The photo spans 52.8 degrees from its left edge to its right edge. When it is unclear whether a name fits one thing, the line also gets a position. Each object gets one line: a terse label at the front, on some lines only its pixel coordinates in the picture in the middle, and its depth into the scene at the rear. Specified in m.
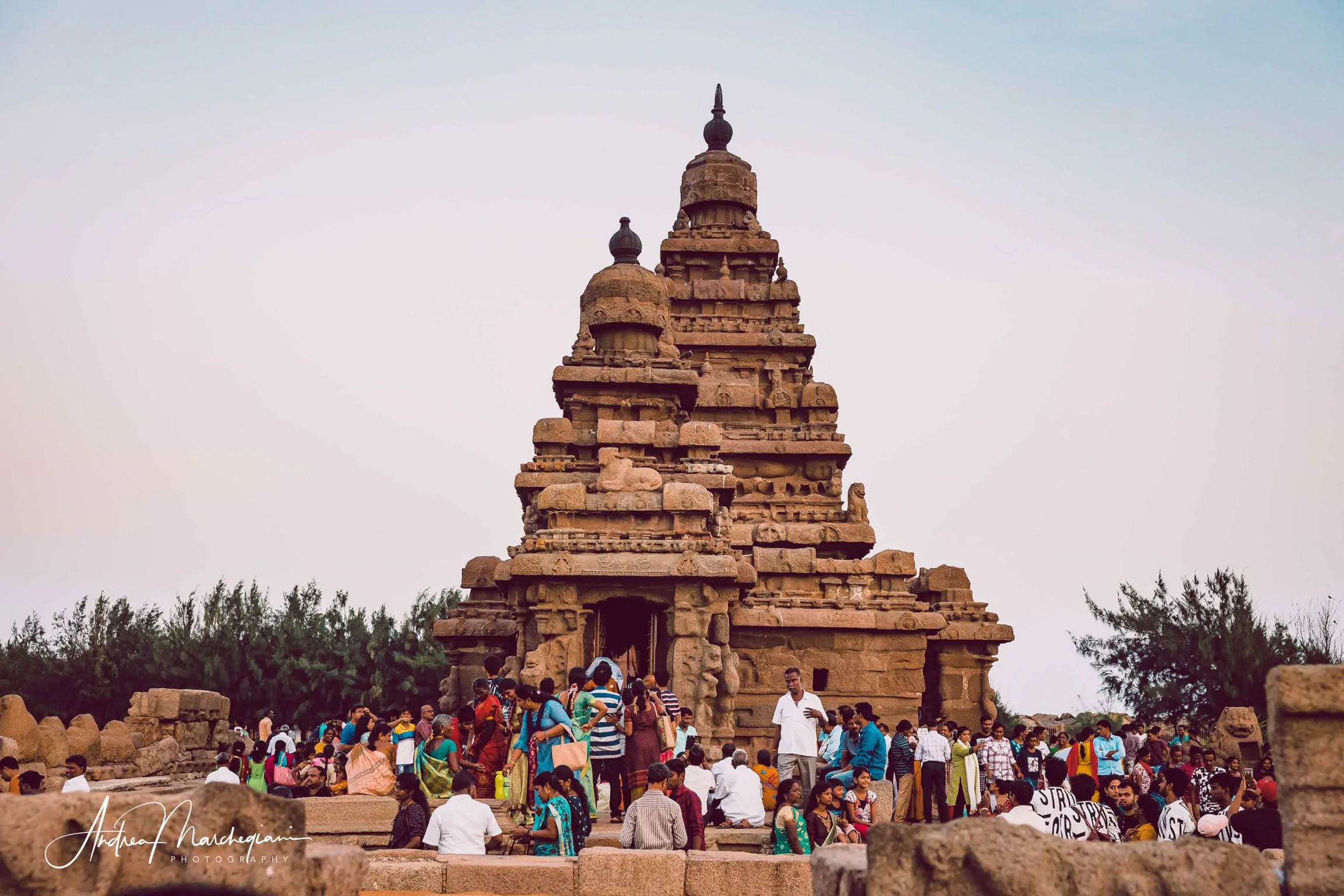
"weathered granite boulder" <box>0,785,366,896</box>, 4.54
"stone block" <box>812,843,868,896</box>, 5.30
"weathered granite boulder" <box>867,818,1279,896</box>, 4.98
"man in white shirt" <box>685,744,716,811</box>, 12.56
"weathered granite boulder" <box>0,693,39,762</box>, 17.73
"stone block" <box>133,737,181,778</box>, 20.56
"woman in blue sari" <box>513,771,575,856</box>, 10.09
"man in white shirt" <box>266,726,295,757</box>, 15.20
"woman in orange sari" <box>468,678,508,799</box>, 12.76
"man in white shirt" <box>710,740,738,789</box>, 12.43
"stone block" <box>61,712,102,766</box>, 19.45
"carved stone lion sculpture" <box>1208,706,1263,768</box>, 21.38
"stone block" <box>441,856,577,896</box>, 8.65
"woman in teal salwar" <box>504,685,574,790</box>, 11.32
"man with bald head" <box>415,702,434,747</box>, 13.87
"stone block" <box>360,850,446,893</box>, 8.68
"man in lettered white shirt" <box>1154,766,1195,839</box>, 9.20
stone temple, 16.98
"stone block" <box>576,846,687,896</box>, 8.59
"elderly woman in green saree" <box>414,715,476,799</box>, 12.72
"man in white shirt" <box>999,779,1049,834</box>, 8.80
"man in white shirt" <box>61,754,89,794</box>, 12.69
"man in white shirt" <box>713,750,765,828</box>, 12.28
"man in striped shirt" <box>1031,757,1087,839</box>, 8.98
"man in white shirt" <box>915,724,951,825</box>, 14.16
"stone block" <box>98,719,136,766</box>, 20.23
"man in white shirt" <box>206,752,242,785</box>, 12.04
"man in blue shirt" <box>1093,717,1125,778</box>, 14.93
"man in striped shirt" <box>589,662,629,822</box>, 12.27
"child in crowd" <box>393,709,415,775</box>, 13.64
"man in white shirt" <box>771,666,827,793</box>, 14.05
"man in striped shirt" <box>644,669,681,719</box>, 14.11
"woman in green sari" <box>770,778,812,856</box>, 10.56
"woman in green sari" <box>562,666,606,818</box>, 12.05
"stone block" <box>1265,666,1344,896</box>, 5.09
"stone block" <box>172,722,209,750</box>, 23.42
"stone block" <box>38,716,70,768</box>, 18.36
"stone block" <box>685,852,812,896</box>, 8.67
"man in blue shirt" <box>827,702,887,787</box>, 13.75
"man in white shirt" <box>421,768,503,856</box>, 9.70
